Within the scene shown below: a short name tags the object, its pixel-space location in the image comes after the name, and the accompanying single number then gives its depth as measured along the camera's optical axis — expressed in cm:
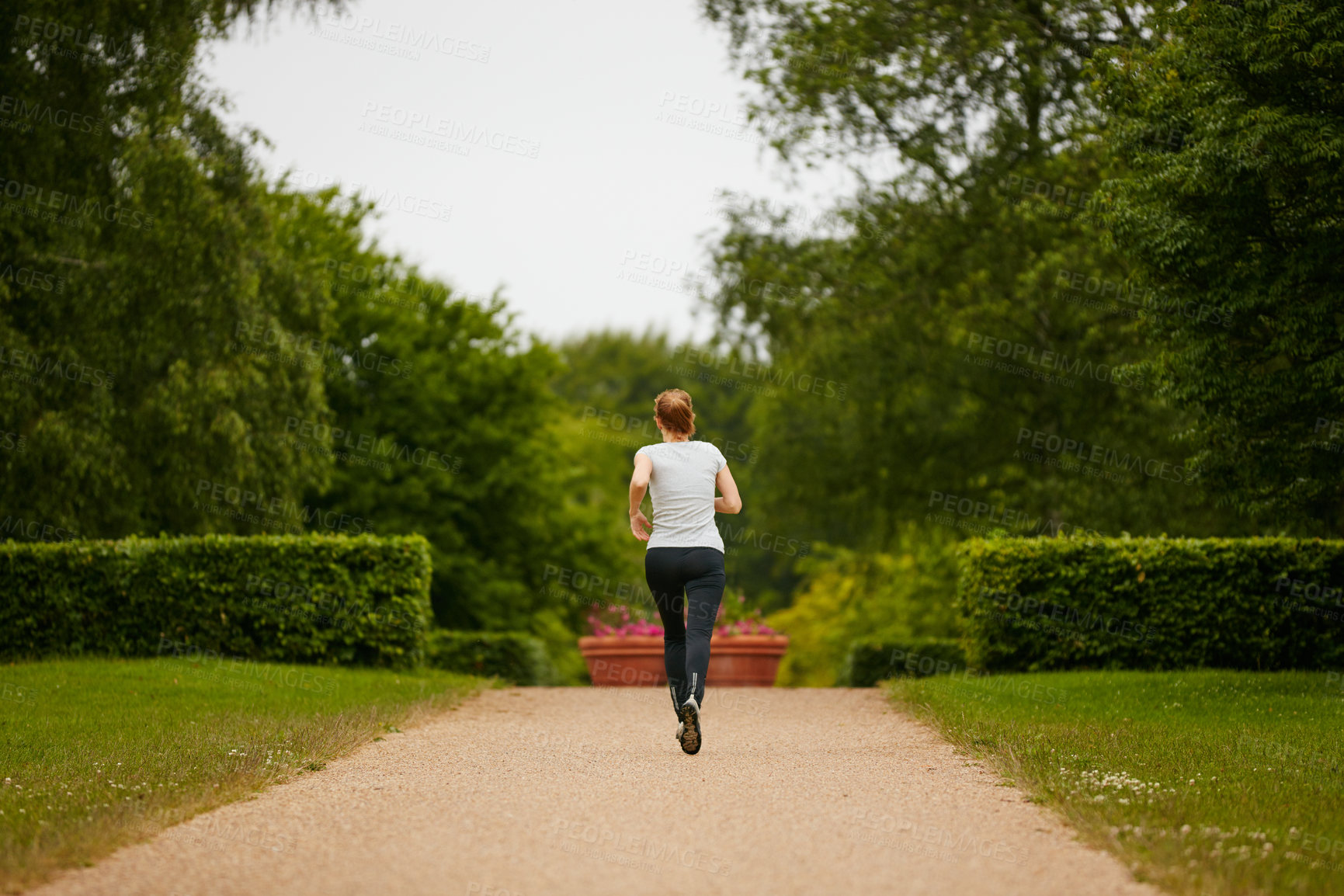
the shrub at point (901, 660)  1521
